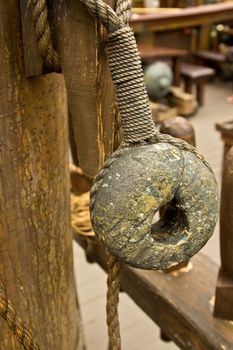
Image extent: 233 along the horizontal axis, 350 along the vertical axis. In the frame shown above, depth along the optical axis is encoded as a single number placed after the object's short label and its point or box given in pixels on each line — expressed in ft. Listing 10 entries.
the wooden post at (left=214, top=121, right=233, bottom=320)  2.01
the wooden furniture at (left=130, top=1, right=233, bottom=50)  11.13
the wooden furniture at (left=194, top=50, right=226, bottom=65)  12.02
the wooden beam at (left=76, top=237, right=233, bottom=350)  2.13
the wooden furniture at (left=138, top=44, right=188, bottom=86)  9.95
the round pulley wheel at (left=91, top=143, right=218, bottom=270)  1.34
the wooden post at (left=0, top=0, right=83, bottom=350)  1.74
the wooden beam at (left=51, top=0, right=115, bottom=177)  1.48
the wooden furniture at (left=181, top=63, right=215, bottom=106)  10.38
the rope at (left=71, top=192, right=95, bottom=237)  2.89
